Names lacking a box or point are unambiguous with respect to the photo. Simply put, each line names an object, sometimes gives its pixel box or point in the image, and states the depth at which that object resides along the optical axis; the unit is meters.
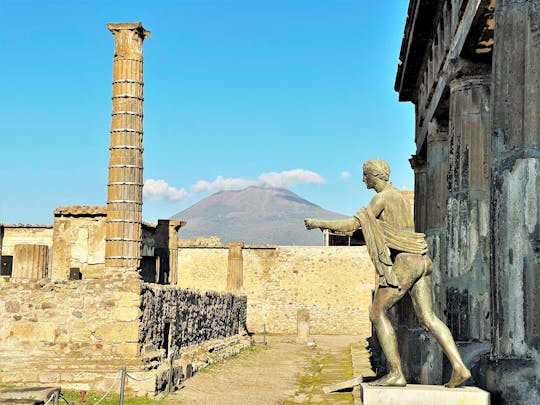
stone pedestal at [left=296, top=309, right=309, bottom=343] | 32.88
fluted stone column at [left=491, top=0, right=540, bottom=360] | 5.41
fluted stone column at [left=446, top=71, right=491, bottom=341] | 8.88
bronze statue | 6.36
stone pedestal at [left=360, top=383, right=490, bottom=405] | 5.47
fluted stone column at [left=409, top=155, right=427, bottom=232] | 15.08
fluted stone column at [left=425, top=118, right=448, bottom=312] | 11.85
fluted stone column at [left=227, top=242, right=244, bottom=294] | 37.94
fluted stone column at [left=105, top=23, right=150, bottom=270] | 19.91
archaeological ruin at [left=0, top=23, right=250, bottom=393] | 15.54
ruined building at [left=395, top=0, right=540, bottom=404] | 5.46
